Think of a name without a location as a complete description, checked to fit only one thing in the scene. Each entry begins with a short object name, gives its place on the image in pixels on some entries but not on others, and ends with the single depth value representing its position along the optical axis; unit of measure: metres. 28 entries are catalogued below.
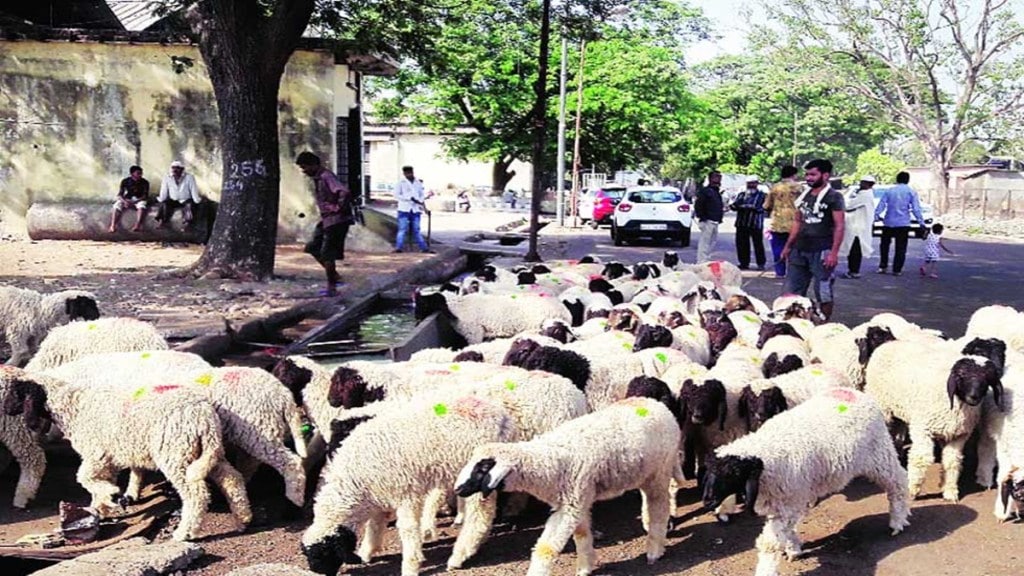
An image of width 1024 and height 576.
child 16.56
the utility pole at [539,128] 16.38
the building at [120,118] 17.56
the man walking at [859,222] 14.44
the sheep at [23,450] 5.52
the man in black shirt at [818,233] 9.12
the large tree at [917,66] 37.00
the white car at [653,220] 22.88
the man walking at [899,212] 15.69
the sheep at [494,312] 8.97
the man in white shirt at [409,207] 17.61
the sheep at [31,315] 7.77
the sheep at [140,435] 5.09
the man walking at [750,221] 16.20
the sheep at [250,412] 5.38
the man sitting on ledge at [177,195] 17.08
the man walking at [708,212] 16.72
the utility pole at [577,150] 32.69
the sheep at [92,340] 6.76
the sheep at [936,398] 5.49
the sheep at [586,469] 4.30
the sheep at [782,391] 5.52
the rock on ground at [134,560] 4.10
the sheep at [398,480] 4.56
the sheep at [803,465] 4.49
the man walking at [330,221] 11.53
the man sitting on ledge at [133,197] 17.08
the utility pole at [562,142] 29.27
